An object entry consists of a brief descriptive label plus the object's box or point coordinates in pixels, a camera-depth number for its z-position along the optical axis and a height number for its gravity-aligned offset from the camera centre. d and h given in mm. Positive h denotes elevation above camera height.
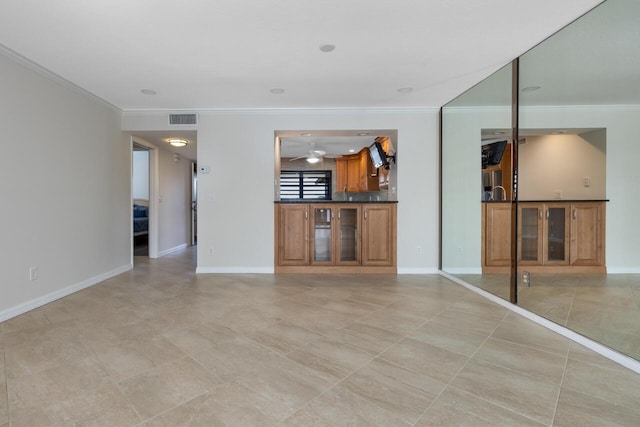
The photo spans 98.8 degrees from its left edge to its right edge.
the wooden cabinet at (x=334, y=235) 4066 -378
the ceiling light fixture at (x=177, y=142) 4681 +1191
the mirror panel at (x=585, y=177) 2223 +411
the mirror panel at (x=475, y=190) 3404 +264
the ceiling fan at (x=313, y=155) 6196 +1318
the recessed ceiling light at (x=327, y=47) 2363 +1419
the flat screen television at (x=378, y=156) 4363 +897
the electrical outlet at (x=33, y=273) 2640 -603
